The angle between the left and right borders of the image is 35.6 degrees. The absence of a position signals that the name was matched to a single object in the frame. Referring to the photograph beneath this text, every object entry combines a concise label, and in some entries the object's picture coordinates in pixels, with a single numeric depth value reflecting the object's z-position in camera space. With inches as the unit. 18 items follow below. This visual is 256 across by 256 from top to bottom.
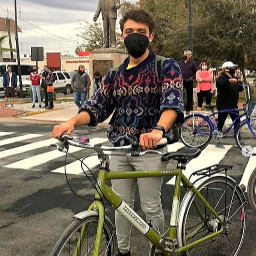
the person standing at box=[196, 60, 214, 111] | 421.1
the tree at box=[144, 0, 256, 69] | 815.7
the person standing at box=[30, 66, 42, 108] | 626.5
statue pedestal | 616.1
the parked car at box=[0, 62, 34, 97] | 945.5
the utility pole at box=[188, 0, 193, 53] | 568.3
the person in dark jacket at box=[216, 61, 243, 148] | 316.8
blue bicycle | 310.8
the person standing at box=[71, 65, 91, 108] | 530.9
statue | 613.6
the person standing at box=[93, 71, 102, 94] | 602.0
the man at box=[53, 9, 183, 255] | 103.7
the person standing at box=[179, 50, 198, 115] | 426.0
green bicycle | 91.1
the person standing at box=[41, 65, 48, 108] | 627.2
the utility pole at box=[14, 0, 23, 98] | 938.4
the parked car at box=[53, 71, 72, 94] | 1082.1
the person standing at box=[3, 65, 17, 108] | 677.3
